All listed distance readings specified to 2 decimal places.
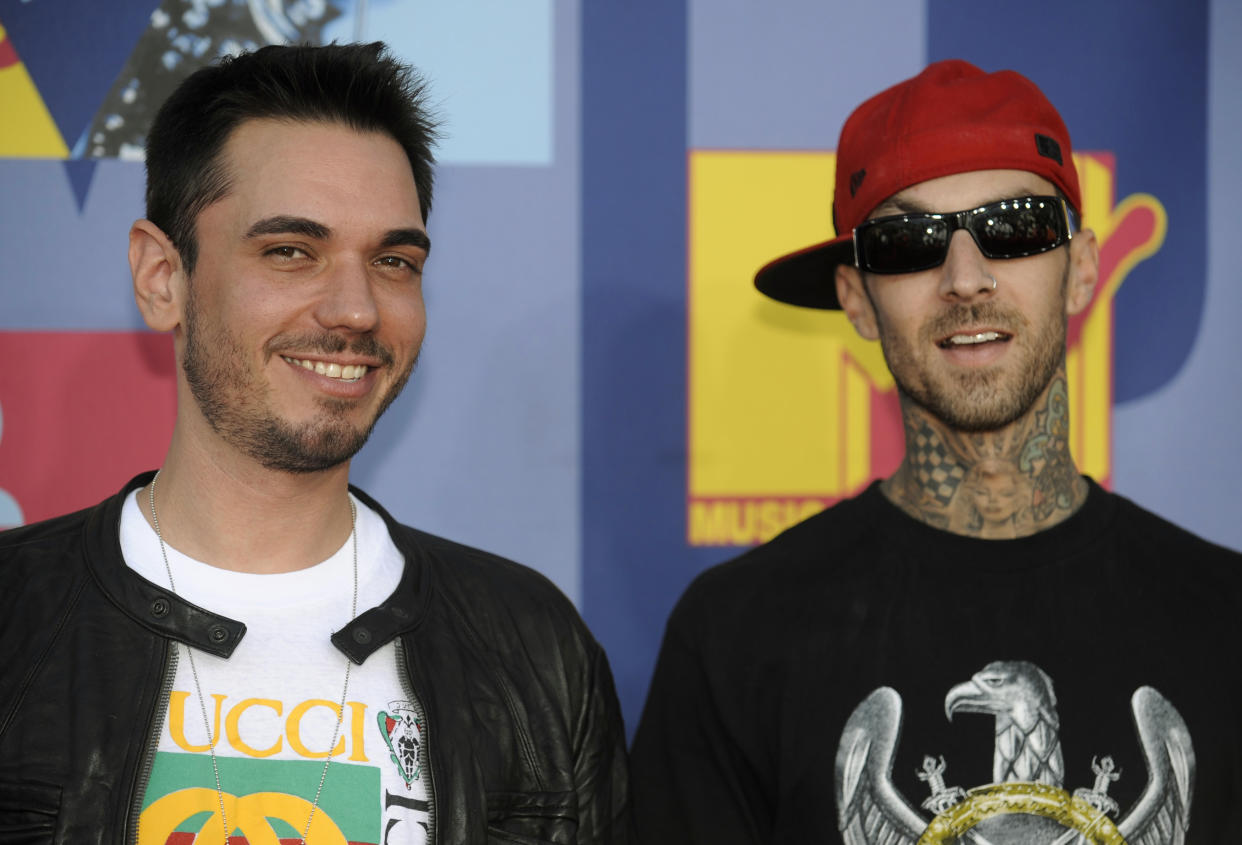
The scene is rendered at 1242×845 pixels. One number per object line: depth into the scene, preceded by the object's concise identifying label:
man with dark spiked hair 1.81
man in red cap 1.88
